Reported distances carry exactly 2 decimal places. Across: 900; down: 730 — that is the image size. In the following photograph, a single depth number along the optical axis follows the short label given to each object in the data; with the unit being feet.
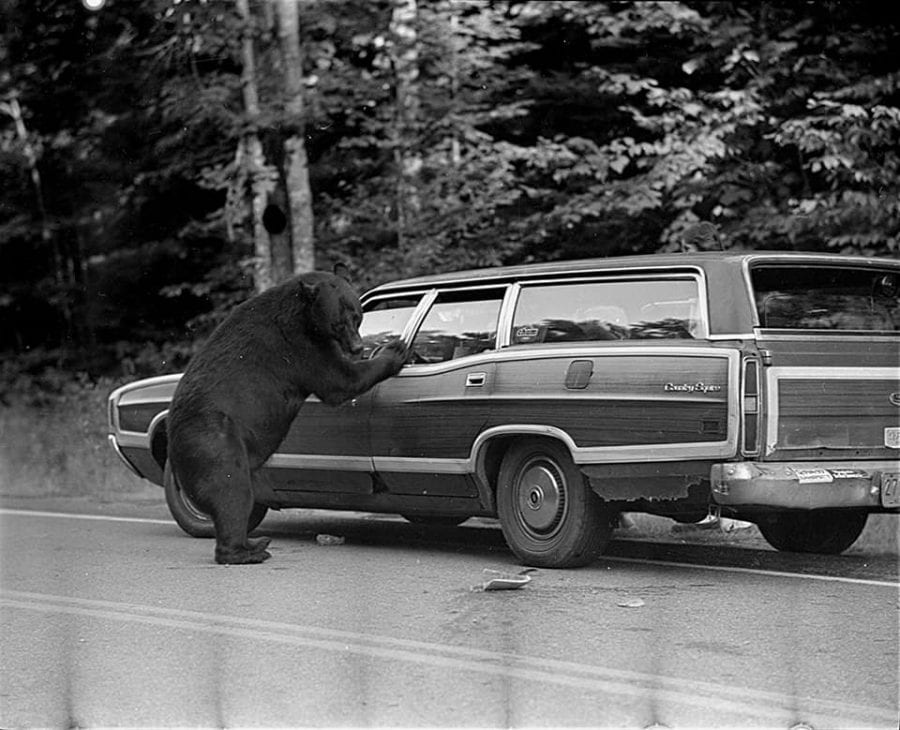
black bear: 55.83
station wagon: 48.78
